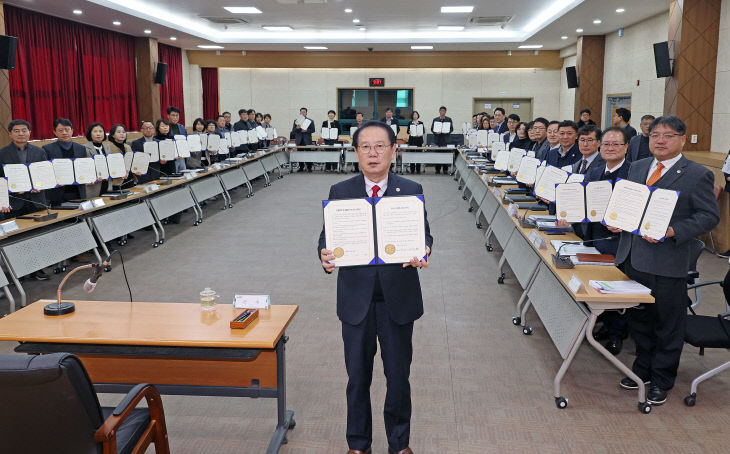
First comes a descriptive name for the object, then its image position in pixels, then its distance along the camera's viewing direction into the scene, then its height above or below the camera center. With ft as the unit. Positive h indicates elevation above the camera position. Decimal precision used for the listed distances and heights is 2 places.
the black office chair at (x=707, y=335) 10.49 -3.64
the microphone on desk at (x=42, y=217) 16.95 -2.42
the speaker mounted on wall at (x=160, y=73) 47.57 +4.97
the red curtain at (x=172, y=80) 52.26 +4.99
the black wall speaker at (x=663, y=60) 27.99 +3.58
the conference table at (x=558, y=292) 10.16 -3.29
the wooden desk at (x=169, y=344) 8.14 -2.93
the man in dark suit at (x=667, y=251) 10.00 -2.09
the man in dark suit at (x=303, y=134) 48.04 -0.03
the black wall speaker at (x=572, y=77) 46.73 +4.62
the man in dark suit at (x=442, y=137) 46.24 -0.23
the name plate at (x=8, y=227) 15.42 -2.46
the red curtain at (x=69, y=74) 35.68 +4.15
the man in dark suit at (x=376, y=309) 7.72 -2.39
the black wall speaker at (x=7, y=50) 28.22 +4.05
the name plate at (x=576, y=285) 10.14 -2.65
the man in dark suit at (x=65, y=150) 20.45 -0.57
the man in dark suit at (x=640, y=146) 25.29 -0.50
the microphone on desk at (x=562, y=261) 11.78 -2.57
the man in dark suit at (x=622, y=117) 26.61 +0.81
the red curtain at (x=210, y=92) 60.64 +4.38
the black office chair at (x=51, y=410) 5.51 -2.69
